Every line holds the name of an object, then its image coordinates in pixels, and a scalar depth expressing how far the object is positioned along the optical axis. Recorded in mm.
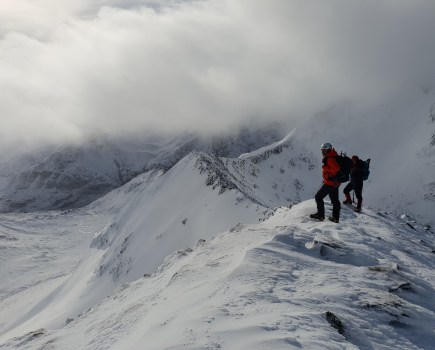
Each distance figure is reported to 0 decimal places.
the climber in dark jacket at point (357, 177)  22500
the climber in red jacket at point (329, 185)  16844
